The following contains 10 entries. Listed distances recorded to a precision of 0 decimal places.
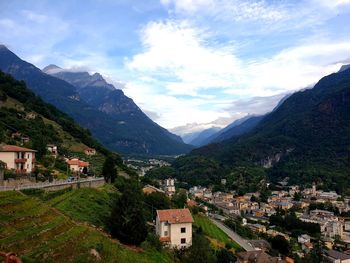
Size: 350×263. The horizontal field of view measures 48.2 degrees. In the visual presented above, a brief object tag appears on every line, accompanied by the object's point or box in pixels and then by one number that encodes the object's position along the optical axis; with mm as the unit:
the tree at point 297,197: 135575
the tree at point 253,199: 134000
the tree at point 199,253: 31500
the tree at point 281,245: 66062
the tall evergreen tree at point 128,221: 27625
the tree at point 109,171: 51094
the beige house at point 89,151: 88062
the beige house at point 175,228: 41625
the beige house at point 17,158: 43500
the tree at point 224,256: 43750
